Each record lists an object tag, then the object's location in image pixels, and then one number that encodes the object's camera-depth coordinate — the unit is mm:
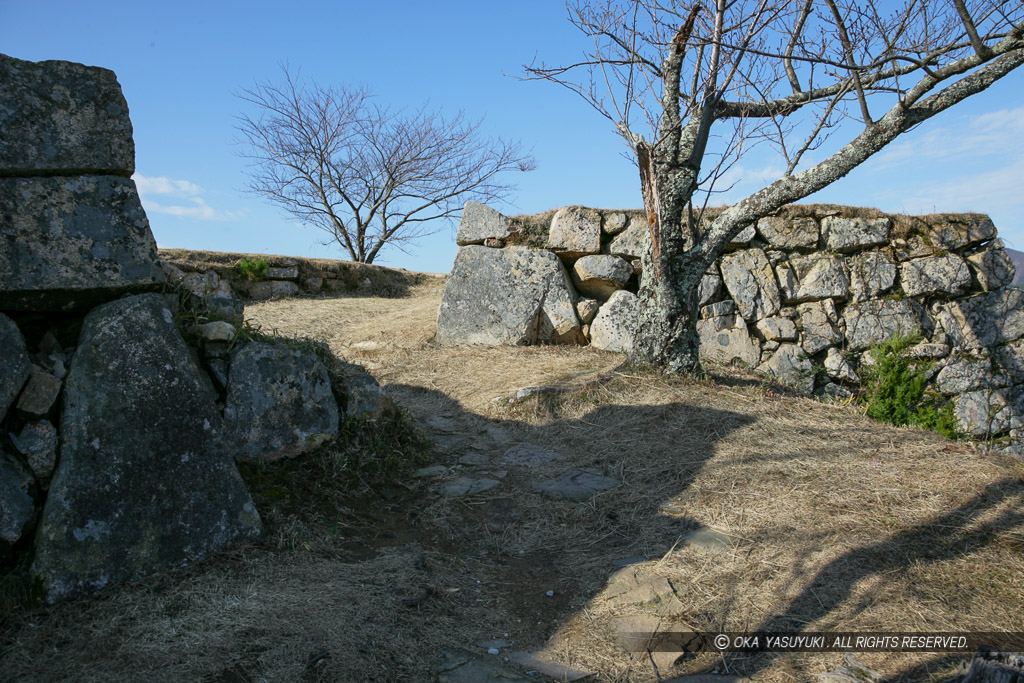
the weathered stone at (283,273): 10367
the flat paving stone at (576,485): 4312
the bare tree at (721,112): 5152
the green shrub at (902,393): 7039
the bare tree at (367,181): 17219
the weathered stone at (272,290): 10109
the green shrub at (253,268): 10102
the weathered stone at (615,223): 7777
